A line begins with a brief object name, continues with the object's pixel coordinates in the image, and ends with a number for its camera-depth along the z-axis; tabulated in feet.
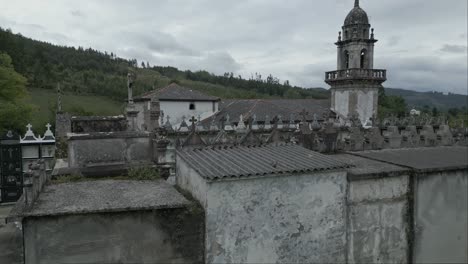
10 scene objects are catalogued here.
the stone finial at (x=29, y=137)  76.24
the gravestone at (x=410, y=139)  42.93
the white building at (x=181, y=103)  119.34
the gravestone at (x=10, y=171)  68.85
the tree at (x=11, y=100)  103.79
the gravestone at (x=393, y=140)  42.27
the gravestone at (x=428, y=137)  43.70
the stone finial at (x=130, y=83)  50.08
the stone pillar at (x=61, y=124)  63.00
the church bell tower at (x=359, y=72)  115.85
